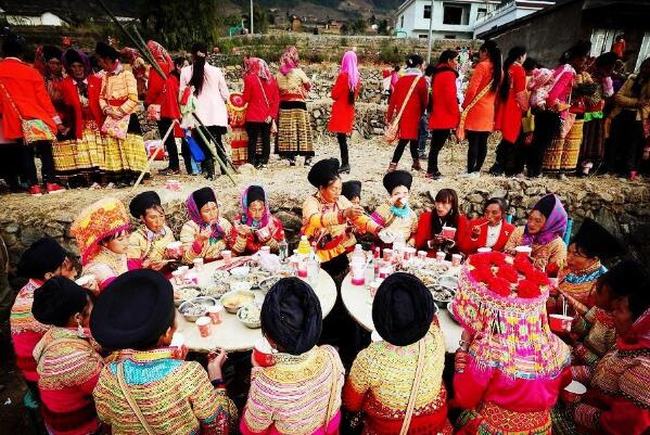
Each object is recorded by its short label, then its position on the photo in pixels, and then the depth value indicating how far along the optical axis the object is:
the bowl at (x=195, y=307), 2.74
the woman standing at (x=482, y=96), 5.54
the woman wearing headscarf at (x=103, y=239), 3.07
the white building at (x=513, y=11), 25.53
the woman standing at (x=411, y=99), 6.31
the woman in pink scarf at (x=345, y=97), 6.41
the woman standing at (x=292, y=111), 6.93
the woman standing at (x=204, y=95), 6.04
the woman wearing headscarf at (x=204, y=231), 3.98
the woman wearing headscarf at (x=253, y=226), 4.20
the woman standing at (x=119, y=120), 5.55
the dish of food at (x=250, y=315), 2.65
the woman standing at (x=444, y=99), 5.91
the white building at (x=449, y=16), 33.81
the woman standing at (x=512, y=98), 5.80
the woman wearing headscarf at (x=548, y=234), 3.69
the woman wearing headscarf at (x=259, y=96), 6.73
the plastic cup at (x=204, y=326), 2.57
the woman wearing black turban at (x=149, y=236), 3.75
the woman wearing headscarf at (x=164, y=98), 6.56
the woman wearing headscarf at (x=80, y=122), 5.57
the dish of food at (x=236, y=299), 2.85
